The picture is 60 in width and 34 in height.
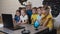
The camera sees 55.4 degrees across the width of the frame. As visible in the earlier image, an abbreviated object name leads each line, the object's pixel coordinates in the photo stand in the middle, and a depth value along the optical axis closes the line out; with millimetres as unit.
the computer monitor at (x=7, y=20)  1150
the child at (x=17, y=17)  1528
